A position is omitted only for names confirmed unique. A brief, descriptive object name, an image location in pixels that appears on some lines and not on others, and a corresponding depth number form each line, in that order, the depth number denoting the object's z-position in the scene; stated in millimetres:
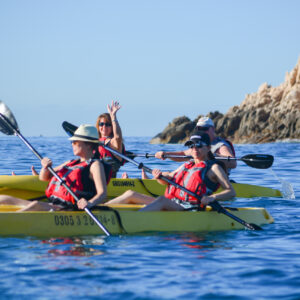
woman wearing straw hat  16281
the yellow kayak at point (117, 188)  25078
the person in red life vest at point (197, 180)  17531
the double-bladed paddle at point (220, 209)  17984
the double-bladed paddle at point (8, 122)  21062
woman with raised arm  21844
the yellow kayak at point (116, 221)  16203
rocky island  126812
